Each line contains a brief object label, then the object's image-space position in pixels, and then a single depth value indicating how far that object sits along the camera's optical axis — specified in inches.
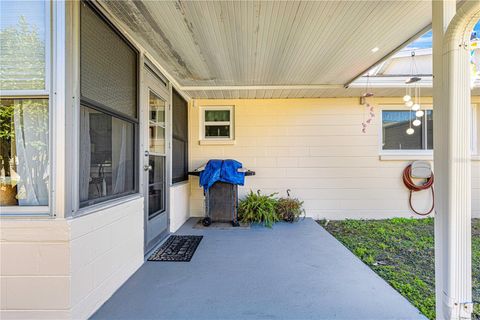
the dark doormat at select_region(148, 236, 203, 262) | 119.4
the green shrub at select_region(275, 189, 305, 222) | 193.2
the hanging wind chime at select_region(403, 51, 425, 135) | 153.6
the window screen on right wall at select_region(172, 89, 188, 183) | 172.7
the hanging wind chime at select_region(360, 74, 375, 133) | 204.5
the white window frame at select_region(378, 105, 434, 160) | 204.2
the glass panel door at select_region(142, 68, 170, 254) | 122.0
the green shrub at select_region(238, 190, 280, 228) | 185.3
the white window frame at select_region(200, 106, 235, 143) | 210.4
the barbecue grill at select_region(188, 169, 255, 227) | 179.5
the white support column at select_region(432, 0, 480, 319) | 67.9
